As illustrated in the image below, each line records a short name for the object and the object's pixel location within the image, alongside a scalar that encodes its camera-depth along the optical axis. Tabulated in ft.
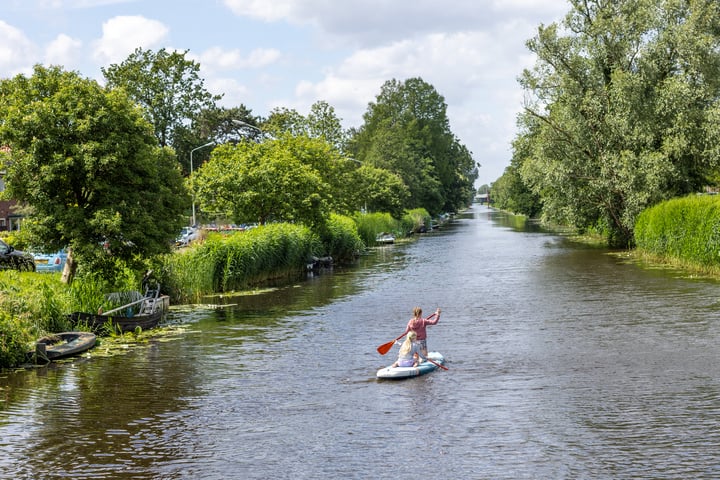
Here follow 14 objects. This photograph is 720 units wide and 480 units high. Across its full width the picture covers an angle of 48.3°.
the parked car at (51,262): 115.96
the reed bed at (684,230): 124.98
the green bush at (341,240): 185.26
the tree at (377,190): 280.51
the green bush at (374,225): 245.65
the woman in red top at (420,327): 64.18
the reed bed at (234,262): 110.73
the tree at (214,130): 279.69
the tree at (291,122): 254.68
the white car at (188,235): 183.48
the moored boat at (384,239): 264.52
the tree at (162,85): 250.37
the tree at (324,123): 259.60
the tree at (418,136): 388.37
